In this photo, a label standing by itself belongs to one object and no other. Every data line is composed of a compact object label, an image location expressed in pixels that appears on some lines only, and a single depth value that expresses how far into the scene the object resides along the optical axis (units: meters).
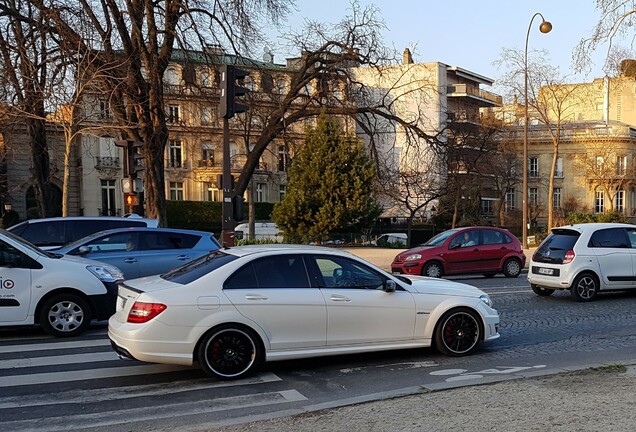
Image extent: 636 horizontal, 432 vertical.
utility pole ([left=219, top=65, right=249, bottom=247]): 13.71
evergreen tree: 33.22
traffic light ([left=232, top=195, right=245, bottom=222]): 14.33
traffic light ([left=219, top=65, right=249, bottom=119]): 13.64
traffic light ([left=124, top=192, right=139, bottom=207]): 18.22
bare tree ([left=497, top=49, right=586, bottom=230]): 44.78
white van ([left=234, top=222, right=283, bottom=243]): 33.01
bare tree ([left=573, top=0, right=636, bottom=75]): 17.58
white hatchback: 13.38
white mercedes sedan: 6.98
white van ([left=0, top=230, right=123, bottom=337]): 9.25
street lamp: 29.94
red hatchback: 18.33
